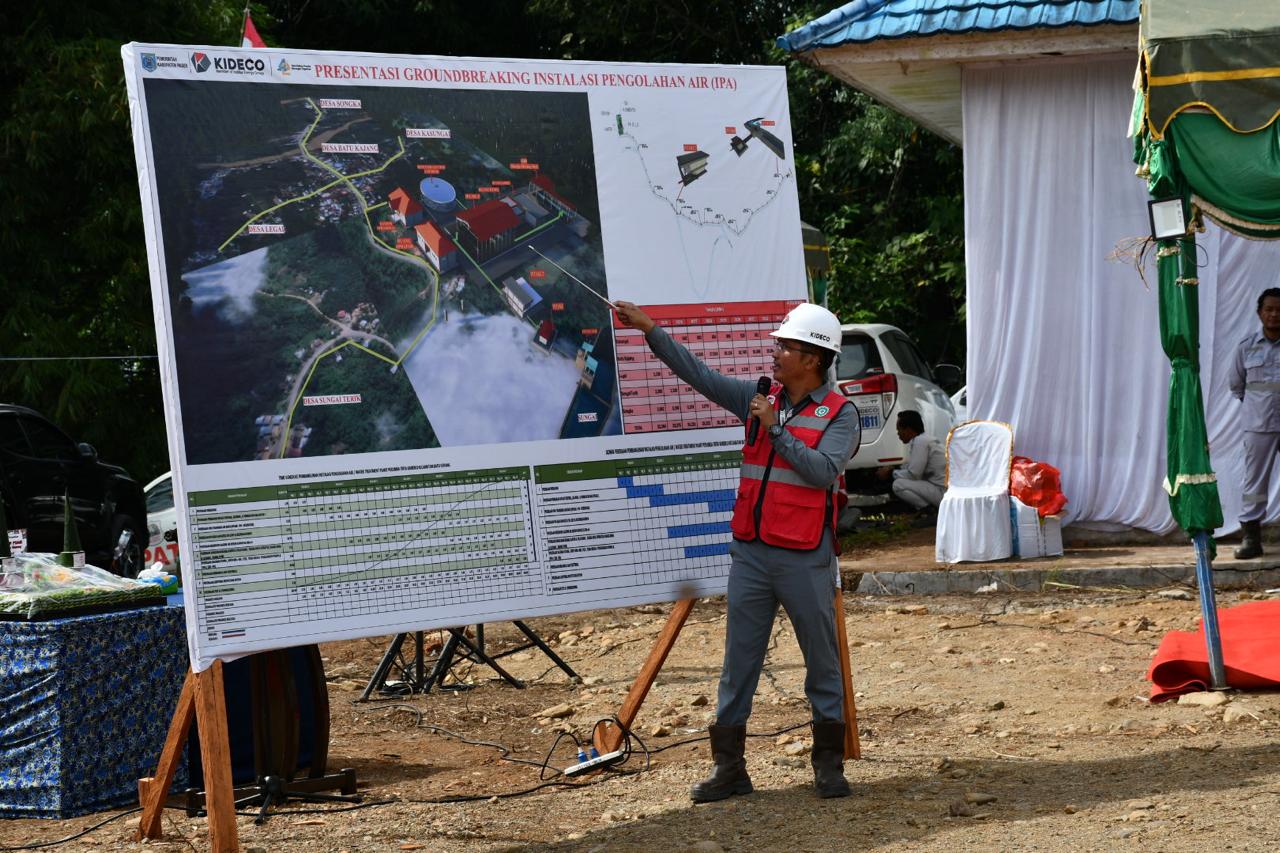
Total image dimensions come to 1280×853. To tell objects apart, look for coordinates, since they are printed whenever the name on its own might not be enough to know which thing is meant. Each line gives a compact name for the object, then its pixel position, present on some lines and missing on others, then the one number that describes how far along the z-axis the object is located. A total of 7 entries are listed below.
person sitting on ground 14.70
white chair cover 11.45
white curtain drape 11.70
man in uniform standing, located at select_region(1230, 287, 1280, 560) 10.56
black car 14.01
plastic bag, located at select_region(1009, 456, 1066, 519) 11.62
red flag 8.24
